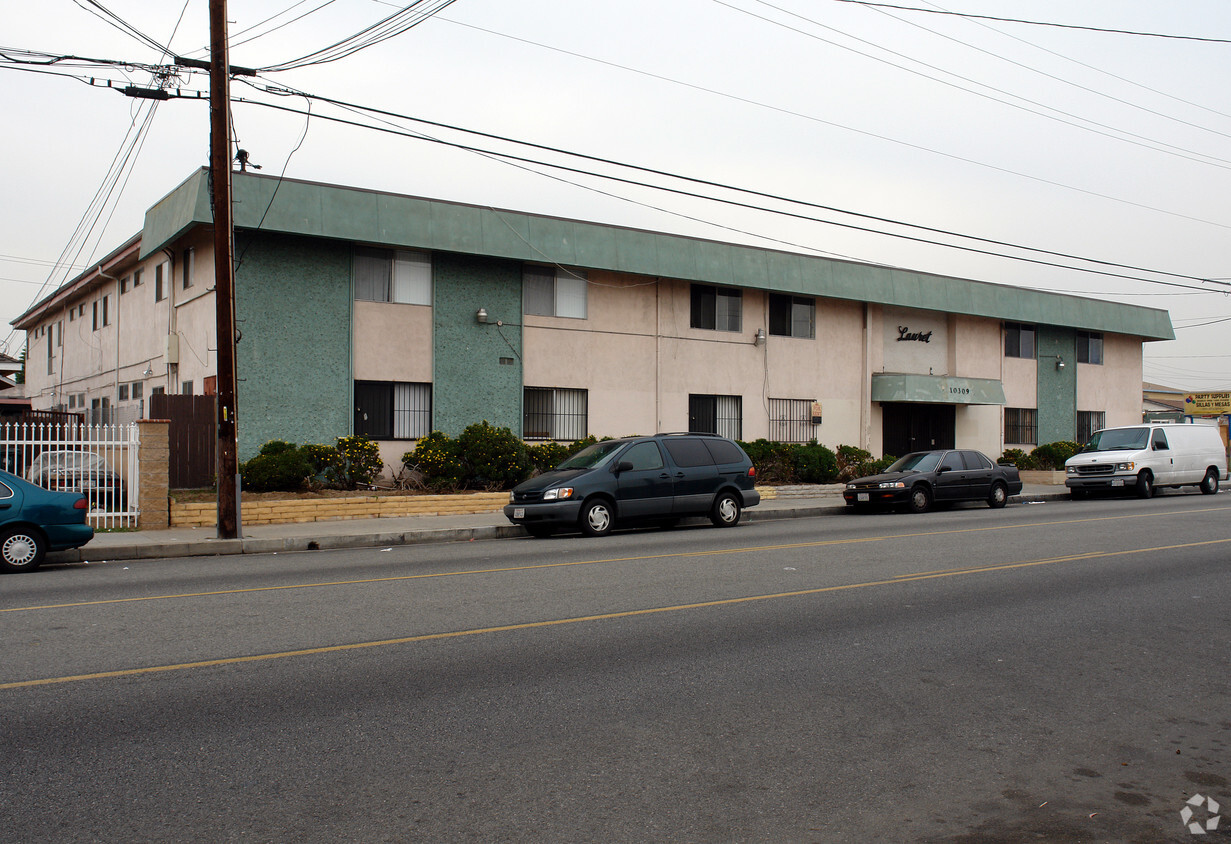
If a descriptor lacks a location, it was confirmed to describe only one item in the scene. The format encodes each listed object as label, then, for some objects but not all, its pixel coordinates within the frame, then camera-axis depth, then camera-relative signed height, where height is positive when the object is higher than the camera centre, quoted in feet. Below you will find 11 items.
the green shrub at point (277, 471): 61.57 -2.32
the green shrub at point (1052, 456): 106.32 -2.61
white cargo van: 81.92 -2.51
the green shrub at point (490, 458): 67.77 -1.65
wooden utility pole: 48.57 +8.35
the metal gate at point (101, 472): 51.80 -1.96
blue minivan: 51.16 -2.98
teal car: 38.37 -3.58
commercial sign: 181.54 +5.54
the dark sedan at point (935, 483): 68.80 -3.75
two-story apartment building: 66.80 +9.07
